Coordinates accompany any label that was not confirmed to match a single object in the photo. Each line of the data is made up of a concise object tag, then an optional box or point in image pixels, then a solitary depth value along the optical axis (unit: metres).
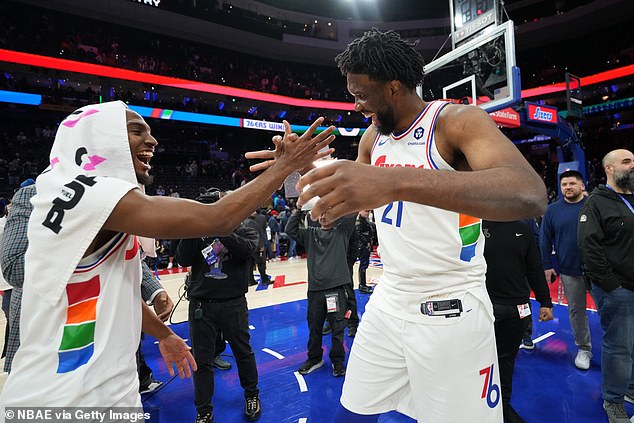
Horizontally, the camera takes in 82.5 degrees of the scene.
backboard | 5.32
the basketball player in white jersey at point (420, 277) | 1.47
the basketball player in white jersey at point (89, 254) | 1.19
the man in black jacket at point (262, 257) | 8.04
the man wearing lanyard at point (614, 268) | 2.78
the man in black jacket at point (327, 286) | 3.91
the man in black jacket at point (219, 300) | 3.08
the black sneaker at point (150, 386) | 3.49
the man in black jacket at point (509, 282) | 2.91
